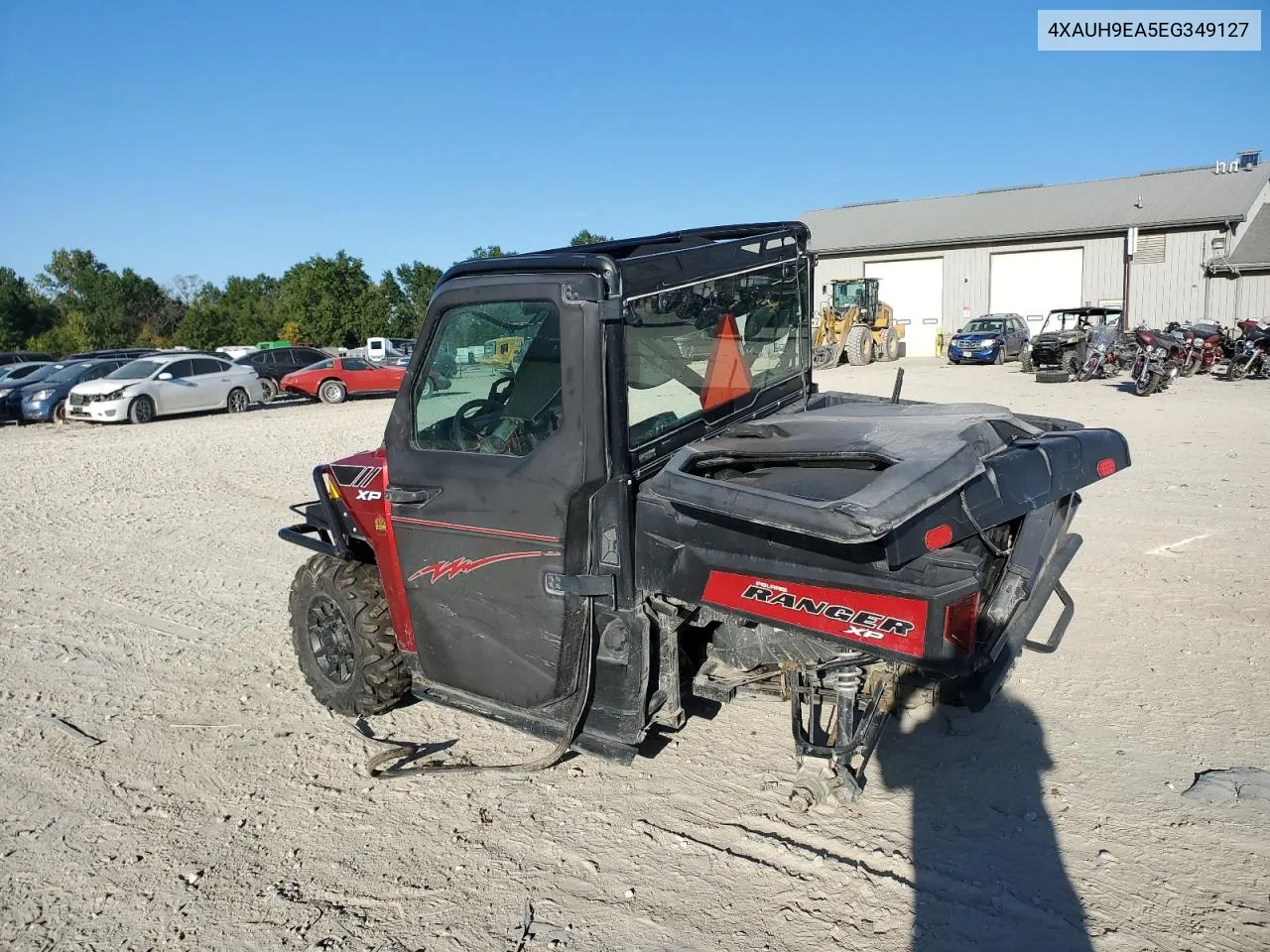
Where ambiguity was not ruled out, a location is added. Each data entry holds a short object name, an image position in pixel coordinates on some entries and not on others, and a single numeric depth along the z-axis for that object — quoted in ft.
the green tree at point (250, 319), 198.90
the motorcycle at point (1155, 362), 59.67
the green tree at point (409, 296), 175.22
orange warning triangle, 12.62
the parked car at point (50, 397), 66.90
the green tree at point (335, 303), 169.99
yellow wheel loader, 93.30
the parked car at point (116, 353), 93.50
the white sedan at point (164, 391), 63.16
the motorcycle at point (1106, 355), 71.36
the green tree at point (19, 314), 193.47
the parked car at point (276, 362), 83.56
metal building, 108.06
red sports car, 80.48
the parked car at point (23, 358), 97.09
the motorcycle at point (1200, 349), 70.85
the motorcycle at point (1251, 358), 67.62
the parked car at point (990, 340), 95.09
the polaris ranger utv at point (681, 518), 9.23
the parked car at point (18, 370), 75.72
